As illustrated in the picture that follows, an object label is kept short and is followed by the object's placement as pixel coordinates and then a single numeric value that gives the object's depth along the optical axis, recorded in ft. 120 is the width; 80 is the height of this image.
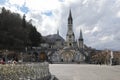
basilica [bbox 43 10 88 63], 186.76
